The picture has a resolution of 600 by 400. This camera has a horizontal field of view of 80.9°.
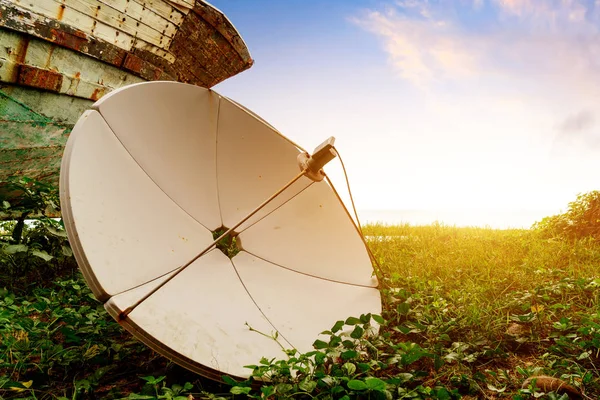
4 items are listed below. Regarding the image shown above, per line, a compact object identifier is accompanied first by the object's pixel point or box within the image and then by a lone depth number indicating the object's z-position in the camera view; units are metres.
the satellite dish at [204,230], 1.43
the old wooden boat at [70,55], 3.11
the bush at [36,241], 3.08
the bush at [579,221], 4.54
